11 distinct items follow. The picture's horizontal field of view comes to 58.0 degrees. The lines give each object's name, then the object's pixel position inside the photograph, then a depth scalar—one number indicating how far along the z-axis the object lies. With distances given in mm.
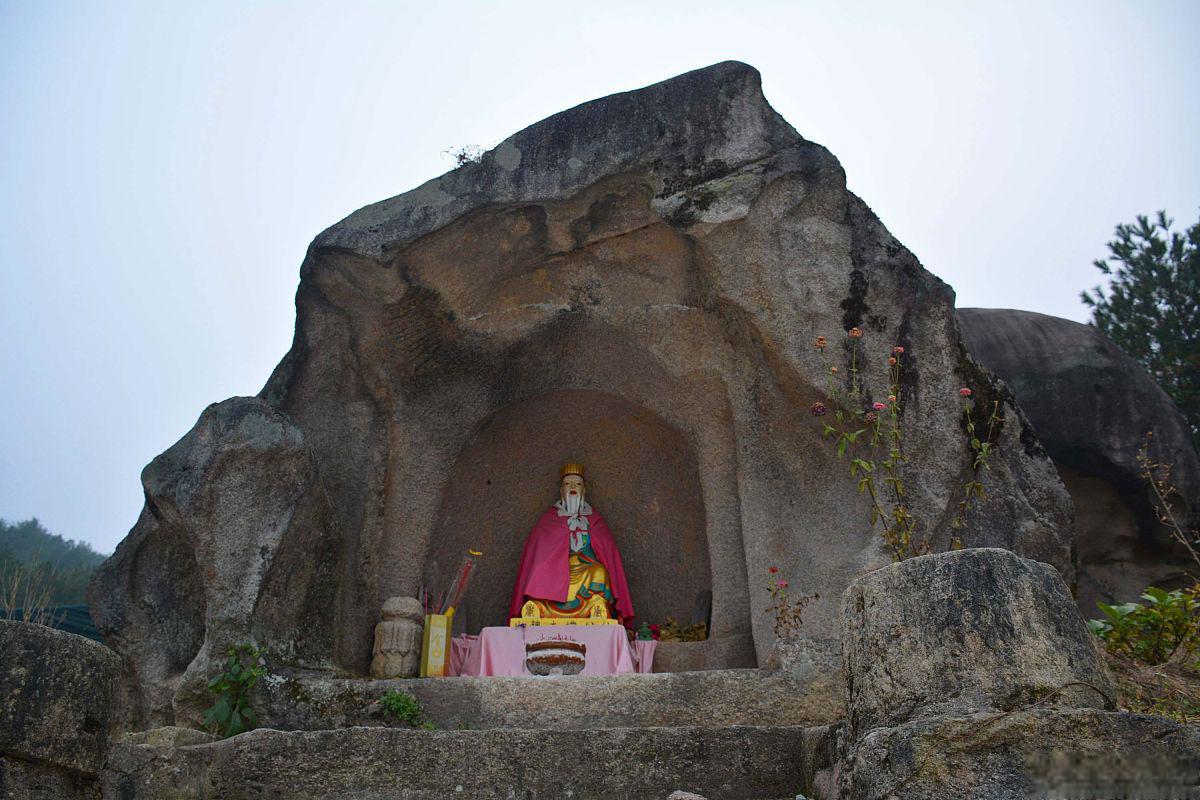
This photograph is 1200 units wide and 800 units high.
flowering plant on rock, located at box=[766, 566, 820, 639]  6426
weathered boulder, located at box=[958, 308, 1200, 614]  9555
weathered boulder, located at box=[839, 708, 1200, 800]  2725
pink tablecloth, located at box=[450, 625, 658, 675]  7194
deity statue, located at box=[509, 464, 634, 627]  8055
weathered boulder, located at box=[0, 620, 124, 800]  3152
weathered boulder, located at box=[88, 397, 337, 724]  6203
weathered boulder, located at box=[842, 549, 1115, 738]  3086
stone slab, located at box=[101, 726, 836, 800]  4391
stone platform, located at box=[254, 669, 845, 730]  5645
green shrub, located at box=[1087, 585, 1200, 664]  5781
